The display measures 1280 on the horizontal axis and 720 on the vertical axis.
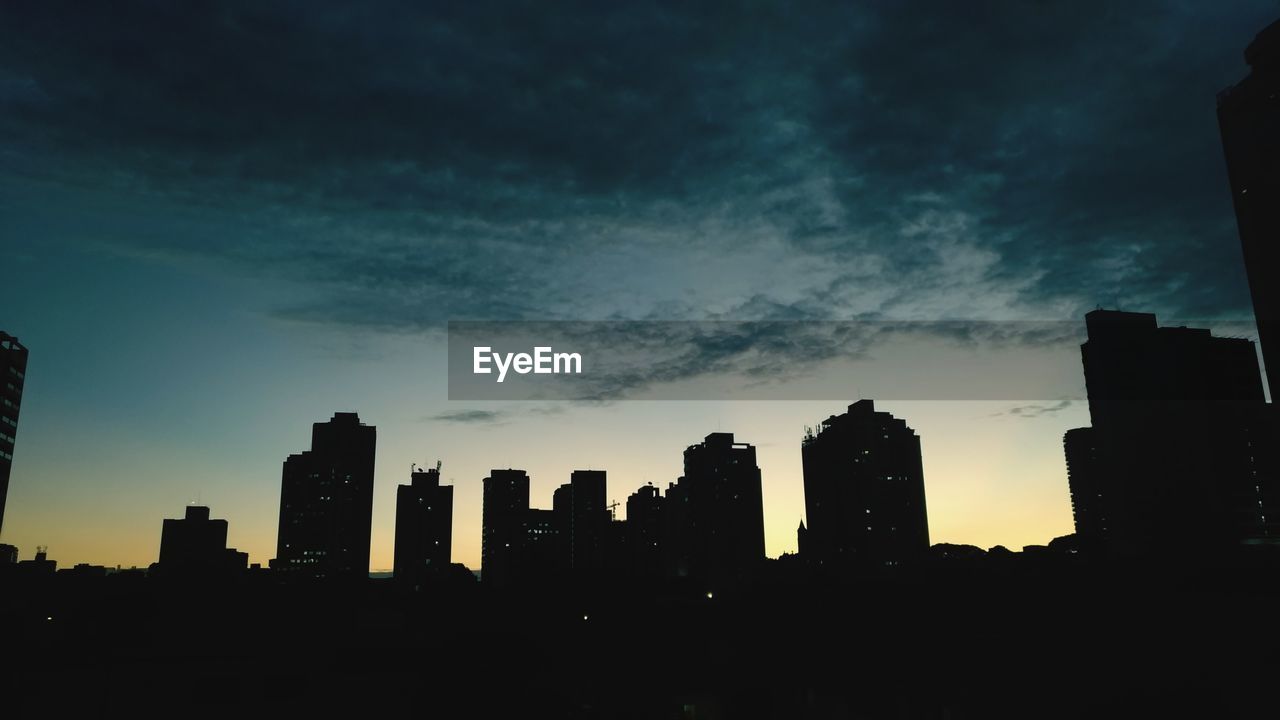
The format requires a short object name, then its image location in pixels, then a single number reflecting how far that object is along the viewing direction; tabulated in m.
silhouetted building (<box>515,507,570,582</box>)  97.94
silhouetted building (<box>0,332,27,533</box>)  130.79
